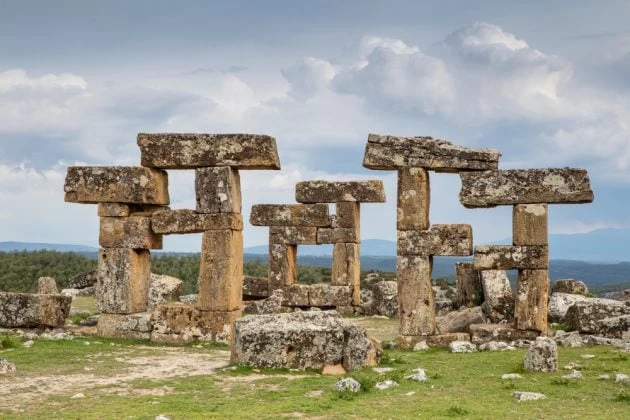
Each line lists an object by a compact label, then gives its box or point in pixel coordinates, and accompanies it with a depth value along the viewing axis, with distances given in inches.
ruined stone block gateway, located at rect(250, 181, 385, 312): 1103.0
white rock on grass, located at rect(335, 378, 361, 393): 446.0
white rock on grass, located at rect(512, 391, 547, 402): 426.3
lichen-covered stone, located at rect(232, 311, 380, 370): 529.7
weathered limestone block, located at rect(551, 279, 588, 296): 1021.2
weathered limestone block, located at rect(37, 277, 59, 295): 1043.9
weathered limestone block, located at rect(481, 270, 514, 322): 794.8
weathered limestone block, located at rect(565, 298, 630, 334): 725.3
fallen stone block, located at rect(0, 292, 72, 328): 742.5
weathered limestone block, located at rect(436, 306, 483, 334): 791.1
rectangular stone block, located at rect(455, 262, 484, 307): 954.1
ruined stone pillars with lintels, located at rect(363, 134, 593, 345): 690.2
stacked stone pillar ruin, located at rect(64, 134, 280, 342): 705.0
